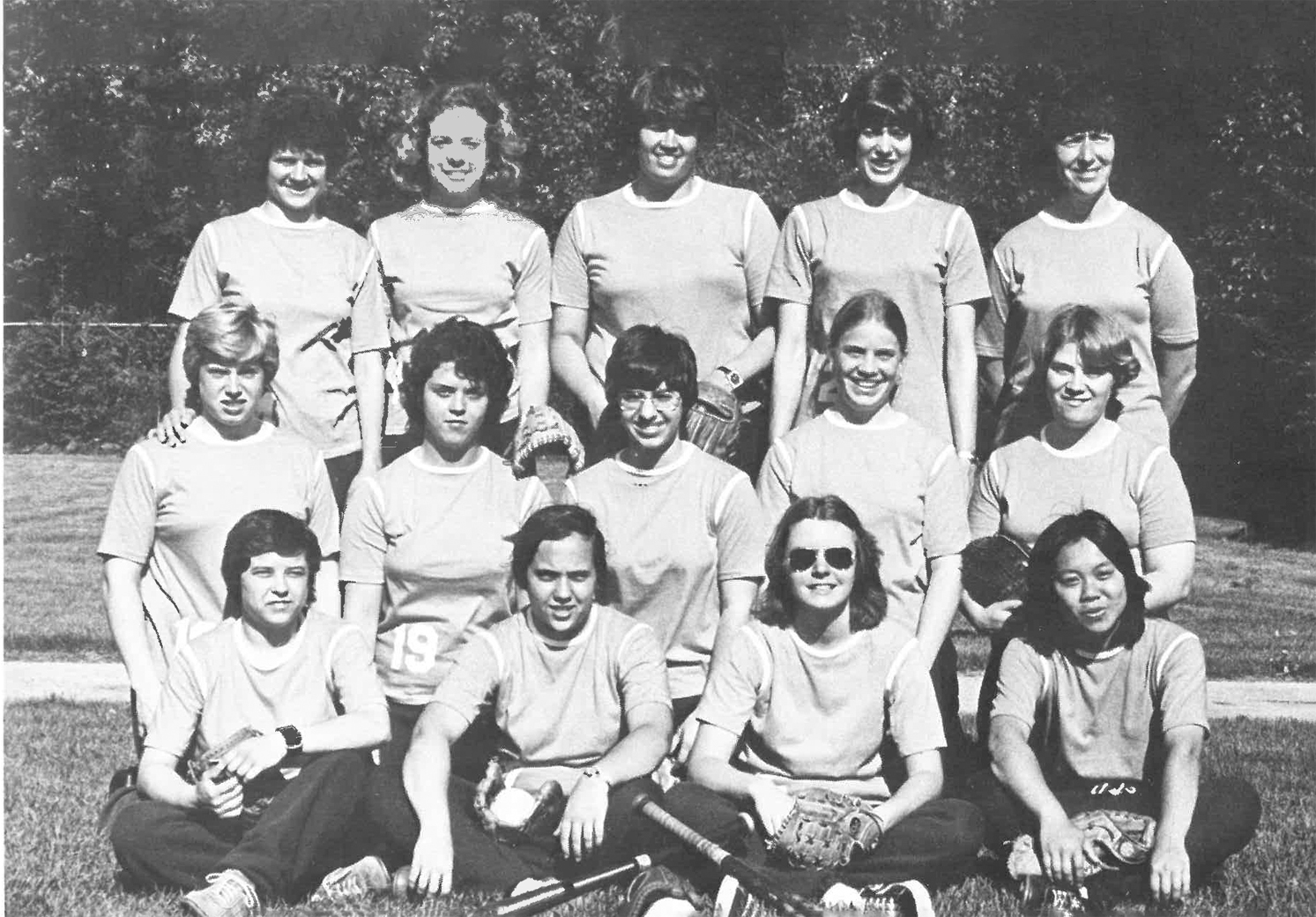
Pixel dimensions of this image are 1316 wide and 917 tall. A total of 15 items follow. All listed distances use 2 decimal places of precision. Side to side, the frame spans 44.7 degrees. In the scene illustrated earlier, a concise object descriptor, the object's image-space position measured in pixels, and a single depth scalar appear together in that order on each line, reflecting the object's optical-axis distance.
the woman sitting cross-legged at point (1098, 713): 4.65
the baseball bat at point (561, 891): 4.25
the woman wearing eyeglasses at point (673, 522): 5.01
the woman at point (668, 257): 5.48
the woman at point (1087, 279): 5.44
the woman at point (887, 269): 5.38
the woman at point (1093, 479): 5.11
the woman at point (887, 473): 5.05
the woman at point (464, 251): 5.47
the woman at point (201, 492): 4.98
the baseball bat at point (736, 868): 4.17
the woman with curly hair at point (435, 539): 5.02
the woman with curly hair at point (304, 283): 5.35
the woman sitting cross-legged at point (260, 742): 4.48
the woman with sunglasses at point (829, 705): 4.59
